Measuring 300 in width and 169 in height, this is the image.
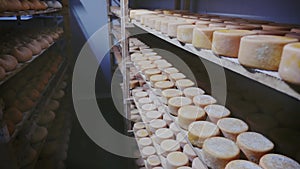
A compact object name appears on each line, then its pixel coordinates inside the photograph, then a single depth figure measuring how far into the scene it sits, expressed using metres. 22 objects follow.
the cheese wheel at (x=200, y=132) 0.90
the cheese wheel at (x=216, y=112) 1.00
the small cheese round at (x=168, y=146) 1.27
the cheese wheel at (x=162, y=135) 1.38
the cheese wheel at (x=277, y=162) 0.70
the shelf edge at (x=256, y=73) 0.46
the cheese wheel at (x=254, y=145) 0.76
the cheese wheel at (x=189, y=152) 1.17
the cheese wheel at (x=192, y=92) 1.21
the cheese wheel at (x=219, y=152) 0.77
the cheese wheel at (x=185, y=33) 0.88
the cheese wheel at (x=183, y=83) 1.31
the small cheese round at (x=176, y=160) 1.13
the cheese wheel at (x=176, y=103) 1.16
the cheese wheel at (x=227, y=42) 0.63
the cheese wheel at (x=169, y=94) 1.27
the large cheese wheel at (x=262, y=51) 0.51
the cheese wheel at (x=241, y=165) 0.73
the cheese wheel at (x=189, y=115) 1.01
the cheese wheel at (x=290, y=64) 0.43
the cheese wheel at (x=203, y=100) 1.11
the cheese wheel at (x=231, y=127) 0.88
